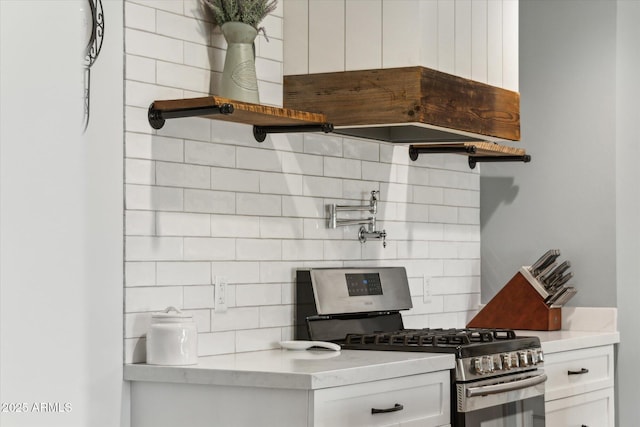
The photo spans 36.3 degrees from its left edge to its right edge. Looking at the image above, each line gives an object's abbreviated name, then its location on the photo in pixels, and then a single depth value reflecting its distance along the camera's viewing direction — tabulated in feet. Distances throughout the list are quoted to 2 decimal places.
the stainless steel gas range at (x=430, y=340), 11.00
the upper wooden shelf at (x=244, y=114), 9.93
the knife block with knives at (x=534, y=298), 14.84
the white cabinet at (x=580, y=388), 13.20
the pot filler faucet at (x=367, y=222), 12.93
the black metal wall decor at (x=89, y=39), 9.58
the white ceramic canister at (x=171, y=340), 9.82
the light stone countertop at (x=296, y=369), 8.96
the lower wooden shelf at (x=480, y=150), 14.39
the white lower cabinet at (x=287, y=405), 8.93
